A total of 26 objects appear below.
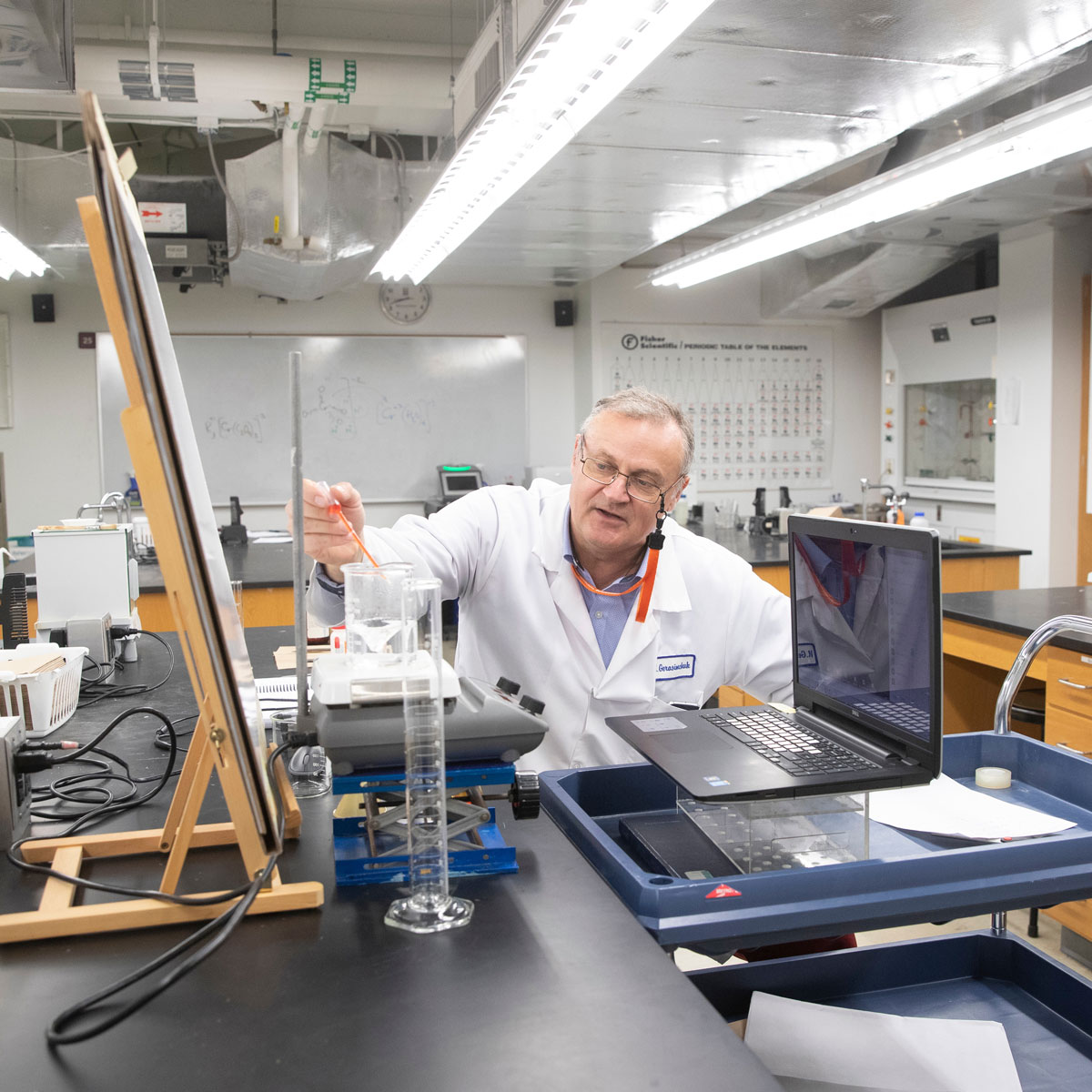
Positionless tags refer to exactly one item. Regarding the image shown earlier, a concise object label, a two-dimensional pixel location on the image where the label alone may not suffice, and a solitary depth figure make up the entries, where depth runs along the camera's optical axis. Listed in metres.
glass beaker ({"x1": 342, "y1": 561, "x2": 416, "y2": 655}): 1.05
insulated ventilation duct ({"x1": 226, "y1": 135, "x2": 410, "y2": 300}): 4.52
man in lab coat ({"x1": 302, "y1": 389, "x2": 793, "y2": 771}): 1.82
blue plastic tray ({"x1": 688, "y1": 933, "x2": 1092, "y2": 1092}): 1.14
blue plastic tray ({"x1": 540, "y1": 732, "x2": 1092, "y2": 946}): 0.95
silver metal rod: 0.99
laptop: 1.06
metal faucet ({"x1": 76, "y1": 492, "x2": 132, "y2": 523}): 3.30
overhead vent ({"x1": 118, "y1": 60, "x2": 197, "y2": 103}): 3.50
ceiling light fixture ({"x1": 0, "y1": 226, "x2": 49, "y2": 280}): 3.94
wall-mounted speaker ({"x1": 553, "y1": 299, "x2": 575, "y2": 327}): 6.84
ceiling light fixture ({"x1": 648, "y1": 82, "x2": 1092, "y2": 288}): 2.71
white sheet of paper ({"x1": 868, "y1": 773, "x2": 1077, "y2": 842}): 1.15
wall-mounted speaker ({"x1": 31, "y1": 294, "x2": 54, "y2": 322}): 5.93
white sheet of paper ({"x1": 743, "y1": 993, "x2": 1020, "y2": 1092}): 1.03
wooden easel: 0.75
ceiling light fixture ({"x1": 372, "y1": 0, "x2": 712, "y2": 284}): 1.95
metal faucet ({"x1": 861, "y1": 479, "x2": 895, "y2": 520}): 4.85
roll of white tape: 1.33
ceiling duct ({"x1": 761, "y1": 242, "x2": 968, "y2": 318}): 5.75
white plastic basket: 1.56
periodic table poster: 6.83
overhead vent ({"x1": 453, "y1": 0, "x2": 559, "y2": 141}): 2.19
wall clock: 6.49
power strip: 1.10
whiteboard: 6.27
